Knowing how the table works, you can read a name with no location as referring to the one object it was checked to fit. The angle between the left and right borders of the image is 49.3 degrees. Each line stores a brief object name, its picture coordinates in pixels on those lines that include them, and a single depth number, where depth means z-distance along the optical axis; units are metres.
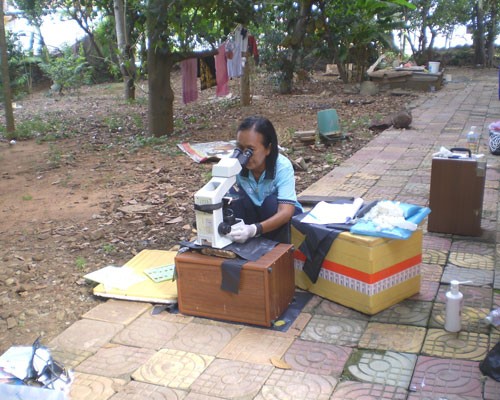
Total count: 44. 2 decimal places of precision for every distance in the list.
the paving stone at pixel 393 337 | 2.76
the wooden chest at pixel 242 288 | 2.94
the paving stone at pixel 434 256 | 3.79
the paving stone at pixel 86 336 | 2.96
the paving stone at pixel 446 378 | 2.35
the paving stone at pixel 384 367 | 2.49
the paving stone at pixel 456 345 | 2.65
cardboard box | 3.01
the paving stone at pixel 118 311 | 3.24
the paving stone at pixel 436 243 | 4.03
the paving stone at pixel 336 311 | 3.11
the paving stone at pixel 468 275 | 3.44
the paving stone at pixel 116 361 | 2.69
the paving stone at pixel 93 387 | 2.50
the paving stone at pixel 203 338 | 2.85
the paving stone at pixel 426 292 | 3.27
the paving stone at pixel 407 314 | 3.02
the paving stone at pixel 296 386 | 2.41
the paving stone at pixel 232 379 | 2.46
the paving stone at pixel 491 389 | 2.32
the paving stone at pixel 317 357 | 2.60
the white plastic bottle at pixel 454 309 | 2.81
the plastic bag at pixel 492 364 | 2.38
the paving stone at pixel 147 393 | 2.46
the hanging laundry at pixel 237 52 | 10.74
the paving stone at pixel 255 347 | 2.74
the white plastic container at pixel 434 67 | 15.64
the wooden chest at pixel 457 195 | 4.08
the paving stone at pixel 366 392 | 2.37
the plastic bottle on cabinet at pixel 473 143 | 7.14
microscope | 2.98
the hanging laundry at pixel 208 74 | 10.58
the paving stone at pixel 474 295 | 3.17
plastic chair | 8.24
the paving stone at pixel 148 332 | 2.95
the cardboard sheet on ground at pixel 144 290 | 3.41
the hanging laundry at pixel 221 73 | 10.65
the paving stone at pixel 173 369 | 2.58
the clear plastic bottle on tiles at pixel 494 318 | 2.89
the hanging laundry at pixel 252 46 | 11.29
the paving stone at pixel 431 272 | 3.52
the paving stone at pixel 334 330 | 2.87
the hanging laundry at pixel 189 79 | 10.25
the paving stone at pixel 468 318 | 2.90
